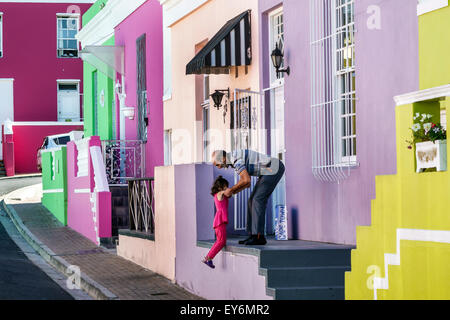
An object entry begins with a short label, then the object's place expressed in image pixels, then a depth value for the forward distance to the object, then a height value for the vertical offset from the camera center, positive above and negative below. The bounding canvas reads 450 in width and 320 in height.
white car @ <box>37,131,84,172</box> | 31.54 +1.44
